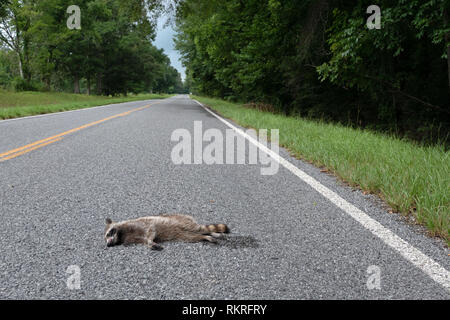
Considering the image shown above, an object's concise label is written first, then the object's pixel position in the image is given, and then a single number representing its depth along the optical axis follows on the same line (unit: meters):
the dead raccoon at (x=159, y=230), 2.63
